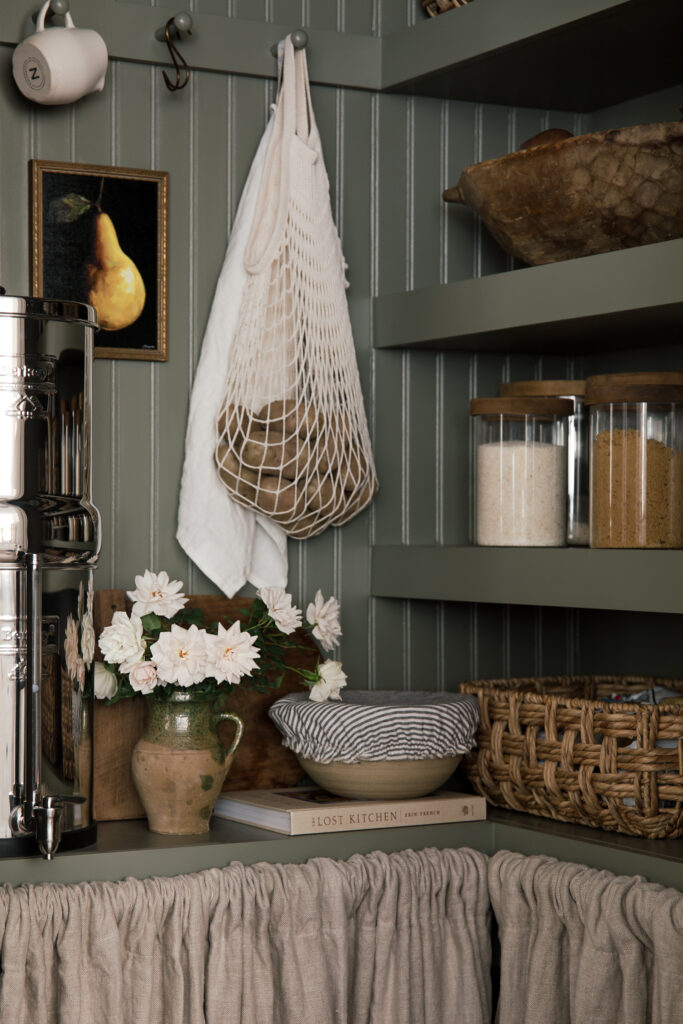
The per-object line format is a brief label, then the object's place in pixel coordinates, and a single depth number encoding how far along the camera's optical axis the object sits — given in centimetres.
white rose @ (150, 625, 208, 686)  240
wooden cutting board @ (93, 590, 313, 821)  253
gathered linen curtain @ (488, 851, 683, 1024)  224
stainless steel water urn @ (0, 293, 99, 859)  228
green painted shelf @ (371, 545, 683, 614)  232
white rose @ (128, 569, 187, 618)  249
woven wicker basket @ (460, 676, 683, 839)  238
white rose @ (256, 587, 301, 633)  252
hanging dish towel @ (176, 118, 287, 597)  261
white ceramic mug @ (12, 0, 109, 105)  246
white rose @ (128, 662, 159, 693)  241
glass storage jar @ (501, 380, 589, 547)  256
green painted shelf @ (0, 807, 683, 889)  231
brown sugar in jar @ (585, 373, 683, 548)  240
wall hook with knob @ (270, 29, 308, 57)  264
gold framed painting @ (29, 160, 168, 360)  254
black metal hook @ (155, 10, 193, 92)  255
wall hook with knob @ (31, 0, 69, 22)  249
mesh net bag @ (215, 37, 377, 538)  260
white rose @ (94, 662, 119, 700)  247
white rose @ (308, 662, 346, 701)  254
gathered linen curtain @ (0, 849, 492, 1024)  225
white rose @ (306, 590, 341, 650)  259
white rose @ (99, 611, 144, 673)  243
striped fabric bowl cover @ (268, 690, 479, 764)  245
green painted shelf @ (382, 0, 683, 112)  246
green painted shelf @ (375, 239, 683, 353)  233
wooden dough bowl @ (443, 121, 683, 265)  238
